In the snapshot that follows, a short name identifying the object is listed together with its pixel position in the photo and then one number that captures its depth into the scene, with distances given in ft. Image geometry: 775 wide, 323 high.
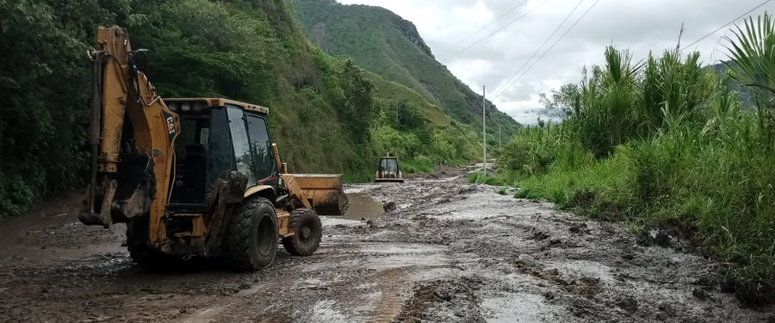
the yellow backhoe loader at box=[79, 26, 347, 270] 19.93
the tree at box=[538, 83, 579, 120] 57.67
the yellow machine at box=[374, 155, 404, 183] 122.31
